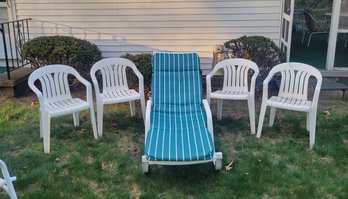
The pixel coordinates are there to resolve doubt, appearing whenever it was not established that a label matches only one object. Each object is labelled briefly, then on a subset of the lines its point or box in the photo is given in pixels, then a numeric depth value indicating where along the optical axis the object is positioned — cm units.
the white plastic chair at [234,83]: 470
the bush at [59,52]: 600
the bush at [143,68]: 566
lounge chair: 353
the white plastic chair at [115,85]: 464
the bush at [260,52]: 589
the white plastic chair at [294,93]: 426
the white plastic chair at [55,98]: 417
